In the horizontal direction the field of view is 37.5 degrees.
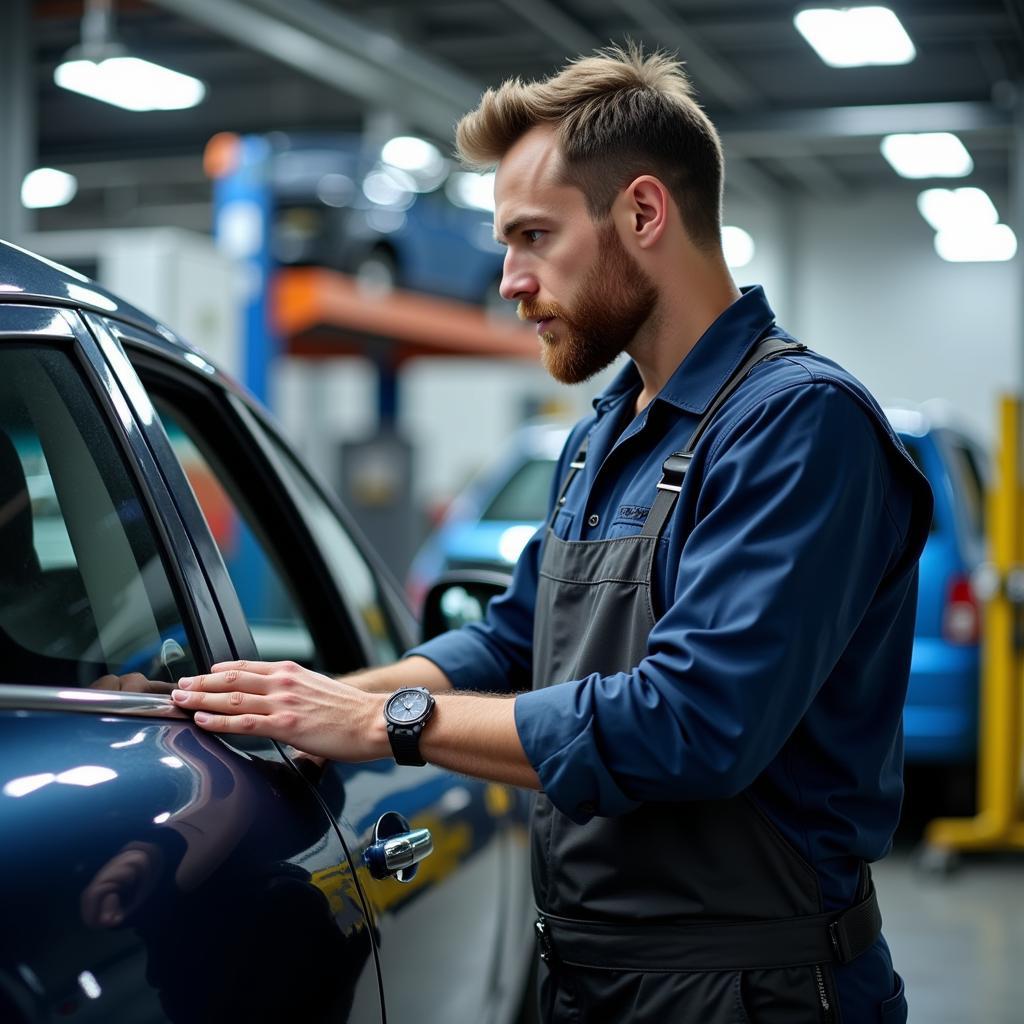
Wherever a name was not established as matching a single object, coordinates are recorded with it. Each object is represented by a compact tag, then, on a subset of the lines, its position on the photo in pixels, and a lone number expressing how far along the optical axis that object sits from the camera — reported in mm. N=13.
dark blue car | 1323
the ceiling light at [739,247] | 21344
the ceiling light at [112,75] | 10164
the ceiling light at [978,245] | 21109
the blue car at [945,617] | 6531
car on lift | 11320
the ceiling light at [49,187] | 20234
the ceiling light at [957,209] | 19672
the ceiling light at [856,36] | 10602
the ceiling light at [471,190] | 18508
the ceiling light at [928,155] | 15936
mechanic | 1579
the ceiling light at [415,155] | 15078
